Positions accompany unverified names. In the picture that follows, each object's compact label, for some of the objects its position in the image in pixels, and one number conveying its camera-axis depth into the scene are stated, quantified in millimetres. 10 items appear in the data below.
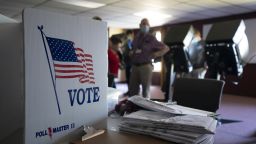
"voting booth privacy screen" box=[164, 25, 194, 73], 4016
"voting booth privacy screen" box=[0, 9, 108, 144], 616
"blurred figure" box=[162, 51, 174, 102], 3984
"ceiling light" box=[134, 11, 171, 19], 6242
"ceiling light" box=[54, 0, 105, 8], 5125
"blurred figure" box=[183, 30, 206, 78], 4172
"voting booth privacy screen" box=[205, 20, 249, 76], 3525
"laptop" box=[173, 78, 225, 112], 1641
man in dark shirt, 3131
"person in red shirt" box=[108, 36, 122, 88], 3513
